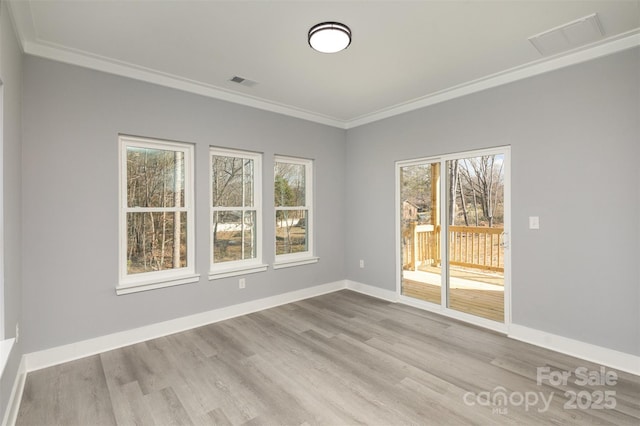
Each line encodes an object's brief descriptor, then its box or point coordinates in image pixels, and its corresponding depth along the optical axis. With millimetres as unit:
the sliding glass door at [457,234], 3553
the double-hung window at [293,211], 4594
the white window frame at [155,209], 3209
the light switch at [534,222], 3179
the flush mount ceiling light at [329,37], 2436
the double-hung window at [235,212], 3930
